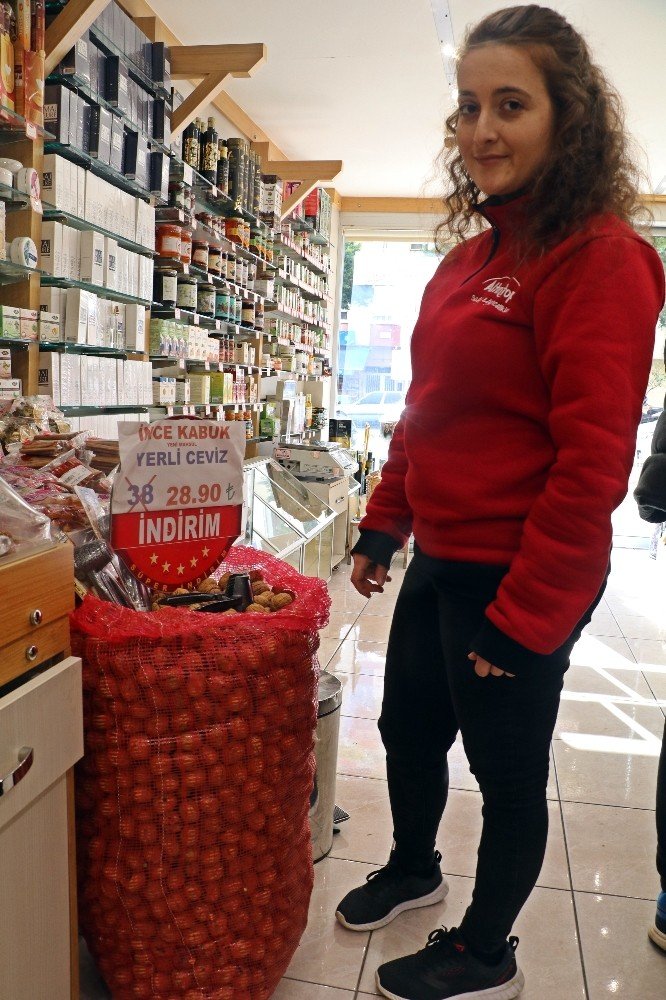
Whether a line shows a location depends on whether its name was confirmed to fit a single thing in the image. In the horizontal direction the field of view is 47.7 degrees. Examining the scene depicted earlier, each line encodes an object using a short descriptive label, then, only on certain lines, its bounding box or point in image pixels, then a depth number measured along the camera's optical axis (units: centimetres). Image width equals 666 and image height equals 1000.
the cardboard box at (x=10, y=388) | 262
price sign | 133
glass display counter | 391
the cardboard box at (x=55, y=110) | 271
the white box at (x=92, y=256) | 294
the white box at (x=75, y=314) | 290
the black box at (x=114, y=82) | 303
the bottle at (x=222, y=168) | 440
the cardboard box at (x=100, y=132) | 293
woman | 113
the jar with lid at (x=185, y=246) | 382
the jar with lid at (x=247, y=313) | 509
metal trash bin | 195
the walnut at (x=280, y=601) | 143
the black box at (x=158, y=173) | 345
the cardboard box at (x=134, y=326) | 338
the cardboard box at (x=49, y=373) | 281
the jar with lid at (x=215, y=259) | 436
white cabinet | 101
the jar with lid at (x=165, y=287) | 377
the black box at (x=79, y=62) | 275
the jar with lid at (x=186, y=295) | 397
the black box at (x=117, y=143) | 310
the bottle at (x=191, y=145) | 395
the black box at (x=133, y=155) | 322
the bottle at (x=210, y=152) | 418
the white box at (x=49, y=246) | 275
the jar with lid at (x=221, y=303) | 457
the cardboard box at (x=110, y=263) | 308
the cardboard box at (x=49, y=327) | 280
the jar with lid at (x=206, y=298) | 435
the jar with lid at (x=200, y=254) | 418
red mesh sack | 124
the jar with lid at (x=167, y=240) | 372
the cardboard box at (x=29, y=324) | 271
